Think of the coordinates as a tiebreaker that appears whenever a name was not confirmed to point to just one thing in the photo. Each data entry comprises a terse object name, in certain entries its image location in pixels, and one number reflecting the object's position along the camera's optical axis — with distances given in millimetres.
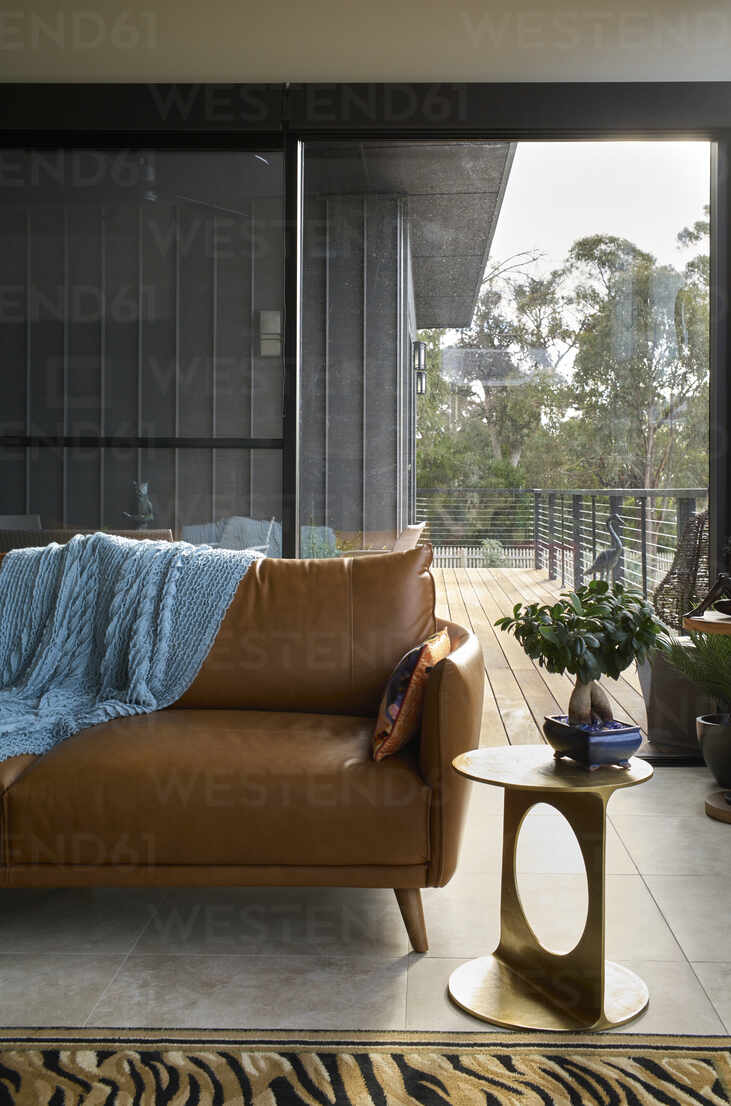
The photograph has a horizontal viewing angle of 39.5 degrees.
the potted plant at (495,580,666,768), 2107
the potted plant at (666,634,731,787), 3422
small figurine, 3955
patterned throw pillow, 2389
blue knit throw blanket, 2834
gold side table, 2018
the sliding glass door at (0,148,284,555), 3914
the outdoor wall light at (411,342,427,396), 4020
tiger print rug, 1756
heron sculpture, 4070
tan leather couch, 2281
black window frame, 3836
